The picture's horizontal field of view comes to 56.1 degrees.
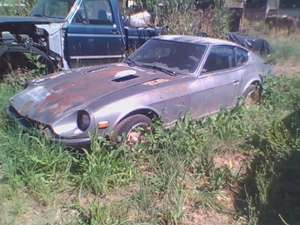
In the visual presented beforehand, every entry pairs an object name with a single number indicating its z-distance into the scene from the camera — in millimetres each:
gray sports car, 2851
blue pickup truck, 4170
